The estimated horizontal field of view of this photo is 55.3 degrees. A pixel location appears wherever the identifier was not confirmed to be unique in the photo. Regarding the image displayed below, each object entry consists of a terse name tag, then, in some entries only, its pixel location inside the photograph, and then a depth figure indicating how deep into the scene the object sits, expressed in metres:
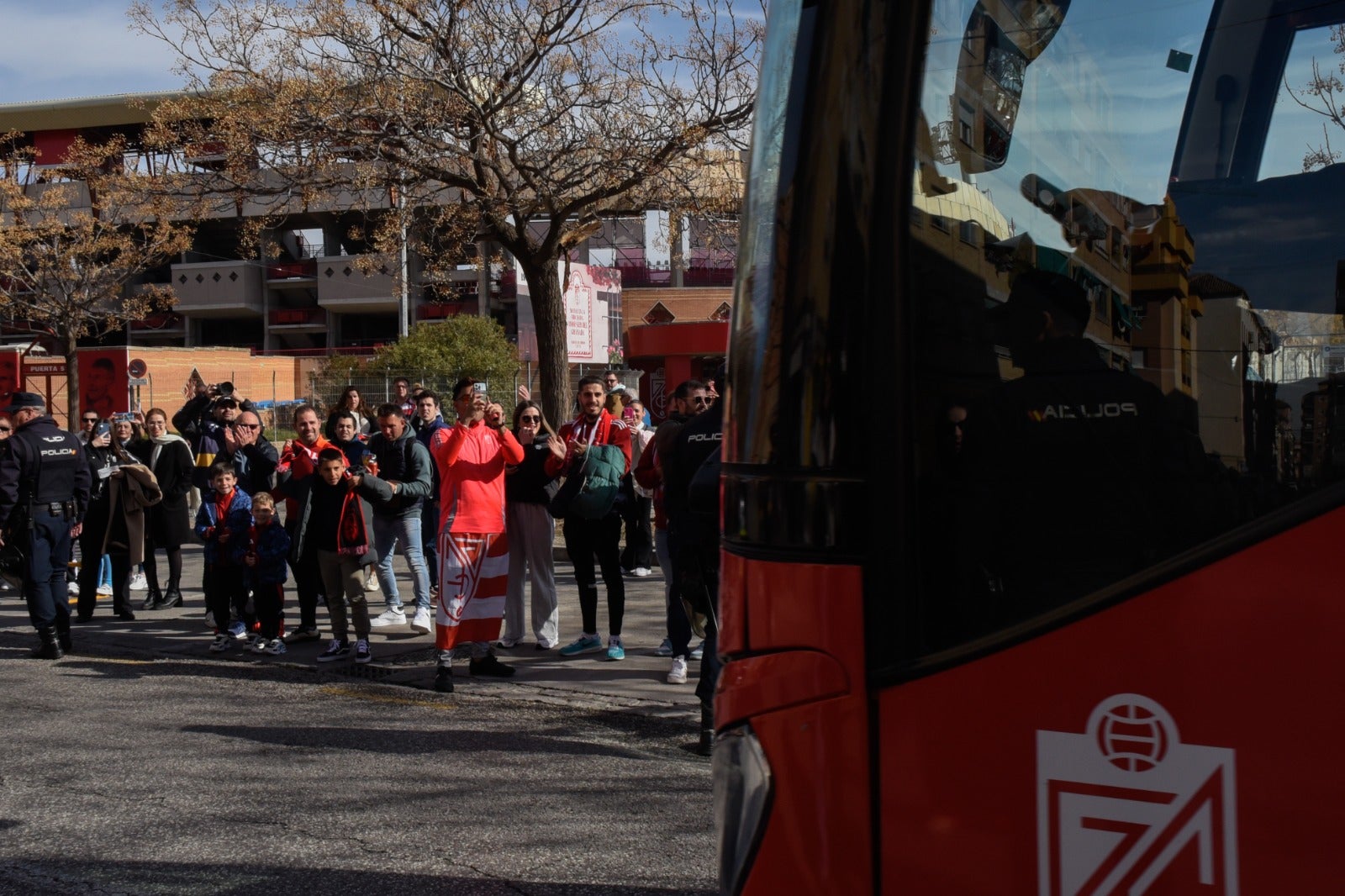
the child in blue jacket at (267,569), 9.02
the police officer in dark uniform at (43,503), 8.96
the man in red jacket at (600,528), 8.48
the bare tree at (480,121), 13.47
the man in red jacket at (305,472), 9.02
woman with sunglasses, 8.80
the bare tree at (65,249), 34.06
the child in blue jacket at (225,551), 9.32
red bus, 1.89
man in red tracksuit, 7.84
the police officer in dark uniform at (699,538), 5.69
